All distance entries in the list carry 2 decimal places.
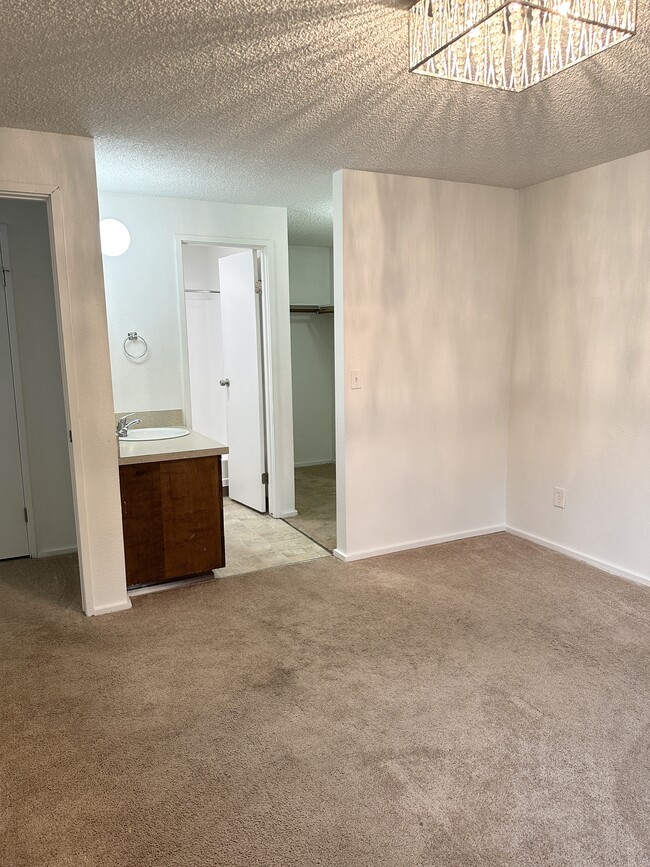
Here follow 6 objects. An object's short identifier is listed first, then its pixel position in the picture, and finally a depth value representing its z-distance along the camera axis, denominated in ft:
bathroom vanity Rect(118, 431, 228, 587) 10.41
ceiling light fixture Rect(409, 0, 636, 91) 5.49
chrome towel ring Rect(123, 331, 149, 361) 12.91
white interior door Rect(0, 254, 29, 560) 12.19
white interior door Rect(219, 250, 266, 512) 15.05
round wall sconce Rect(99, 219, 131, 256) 12.17
